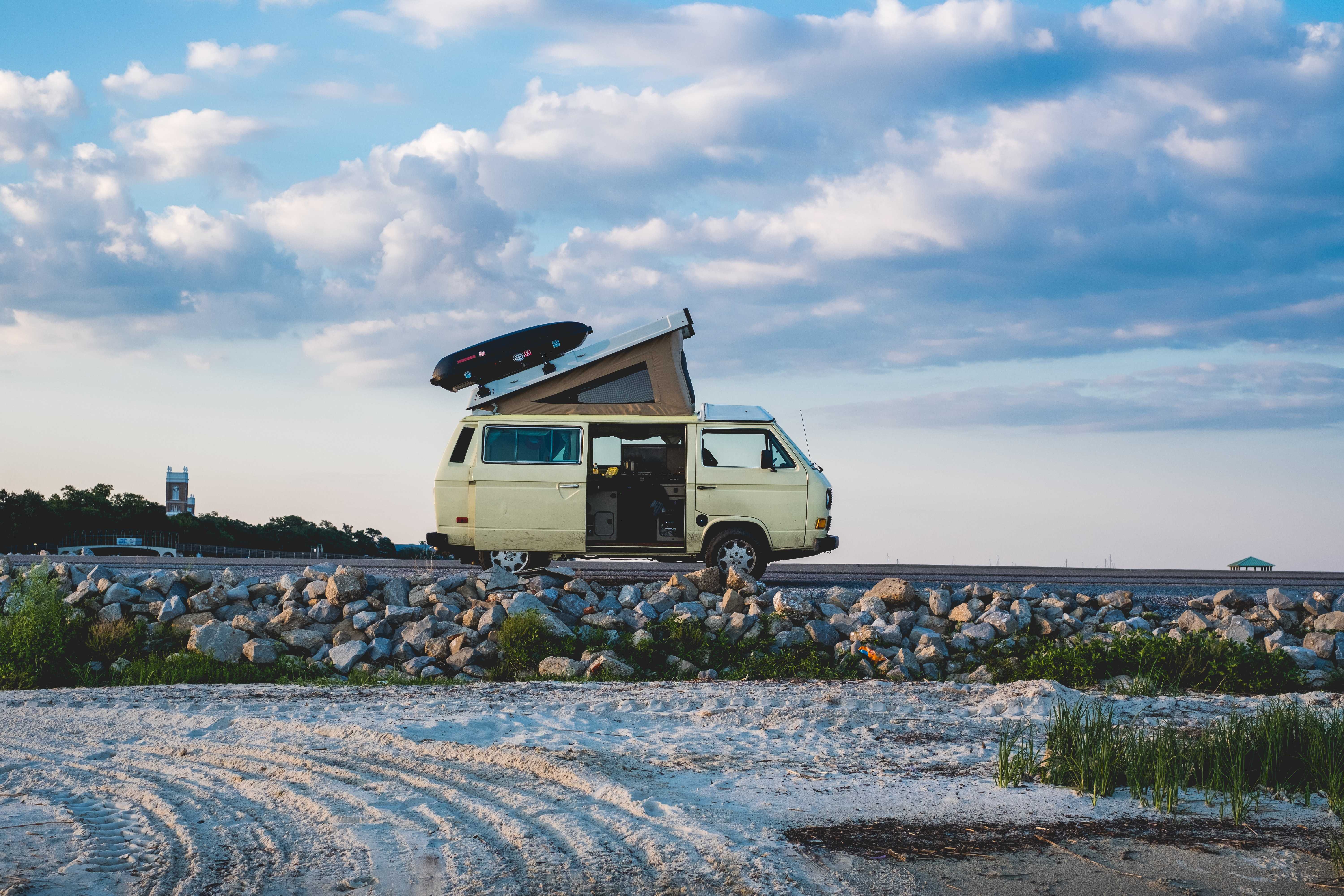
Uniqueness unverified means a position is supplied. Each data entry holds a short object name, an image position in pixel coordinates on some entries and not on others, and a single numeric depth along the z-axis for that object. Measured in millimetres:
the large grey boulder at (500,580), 11414
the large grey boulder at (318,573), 11656
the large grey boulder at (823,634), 10391
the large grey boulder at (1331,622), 10812
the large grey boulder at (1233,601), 11680
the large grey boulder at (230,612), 11055
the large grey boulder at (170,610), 10852
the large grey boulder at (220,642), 10000
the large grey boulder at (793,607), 10820
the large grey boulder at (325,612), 10852
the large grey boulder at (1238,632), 10289
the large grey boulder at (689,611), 10734
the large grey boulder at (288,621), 10672
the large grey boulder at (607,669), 9344
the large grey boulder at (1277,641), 10242
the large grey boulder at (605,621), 10562
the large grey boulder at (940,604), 11258
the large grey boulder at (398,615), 10641
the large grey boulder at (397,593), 11117
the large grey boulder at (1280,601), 11523
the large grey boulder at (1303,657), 9930
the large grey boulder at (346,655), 9922
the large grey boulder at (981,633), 10539
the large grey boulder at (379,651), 10070
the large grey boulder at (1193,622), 10734
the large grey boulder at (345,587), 11094
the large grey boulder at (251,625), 10578
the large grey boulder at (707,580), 11797
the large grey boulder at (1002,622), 10672
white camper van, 13602
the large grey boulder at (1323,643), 10250
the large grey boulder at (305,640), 10359
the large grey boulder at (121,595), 10977
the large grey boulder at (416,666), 9812
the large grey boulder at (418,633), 10242
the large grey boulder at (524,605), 10469
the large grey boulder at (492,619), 10344
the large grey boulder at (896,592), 11406
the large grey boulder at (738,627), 10523
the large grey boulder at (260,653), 9922
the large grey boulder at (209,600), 11031
